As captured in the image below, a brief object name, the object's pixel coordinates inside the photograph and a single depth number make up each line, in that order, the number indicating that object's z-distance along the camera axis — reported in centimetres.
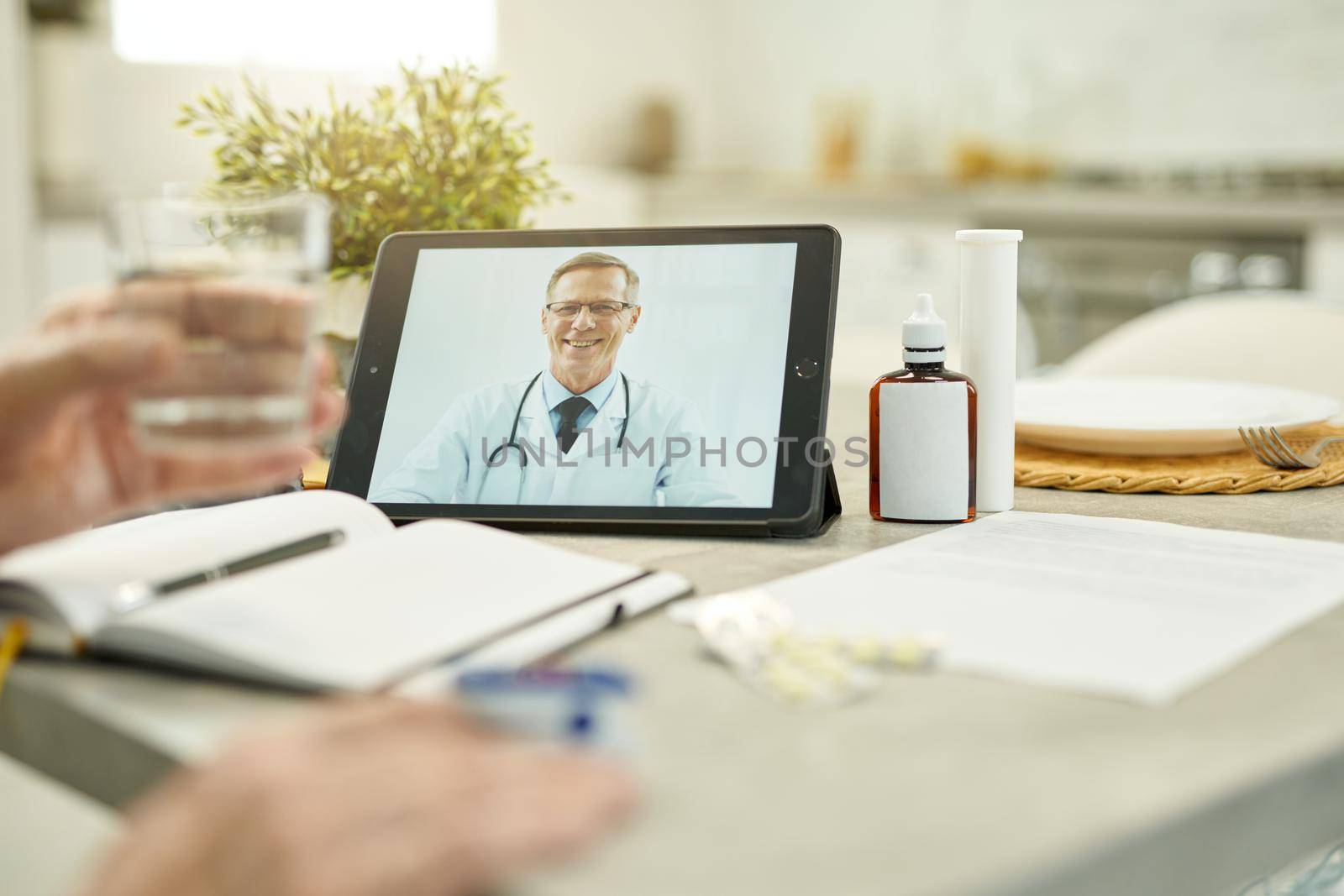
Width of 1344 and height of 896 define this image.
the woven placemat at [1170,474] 97
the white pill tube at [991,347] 89
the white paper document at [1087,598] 57
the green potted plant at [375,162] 113
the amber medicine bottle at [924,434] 85
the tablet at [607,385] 85
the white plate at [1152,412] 104
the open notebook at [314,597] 55
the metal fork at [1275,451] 100
